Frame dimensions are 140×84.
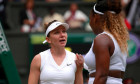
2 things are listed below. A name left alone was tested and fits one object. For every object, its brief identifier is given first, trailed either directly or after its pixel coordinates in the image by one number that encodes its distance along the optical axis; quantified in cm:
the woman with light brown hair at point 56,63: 725
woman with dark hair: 685
